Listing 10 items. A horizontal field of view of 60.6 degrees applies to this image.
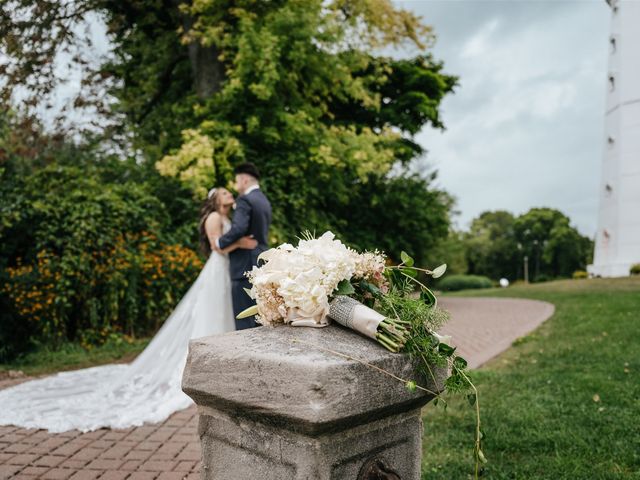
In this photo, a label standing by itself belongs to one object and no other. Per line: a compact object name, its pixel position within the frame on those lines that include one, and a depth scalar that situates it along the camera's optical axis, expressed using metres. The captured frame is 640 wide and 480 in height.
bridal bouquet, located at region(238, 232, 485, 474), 2.09
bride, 5.10
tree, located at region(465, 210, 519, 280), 65.94
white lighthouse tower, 25.75
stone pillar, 1.79
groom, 5.78
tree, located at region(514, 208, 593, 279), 61.00
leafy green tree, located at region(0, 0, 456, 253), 10.17
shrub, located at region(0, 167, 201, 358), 8.11
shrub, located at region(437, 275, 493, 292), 40.06
